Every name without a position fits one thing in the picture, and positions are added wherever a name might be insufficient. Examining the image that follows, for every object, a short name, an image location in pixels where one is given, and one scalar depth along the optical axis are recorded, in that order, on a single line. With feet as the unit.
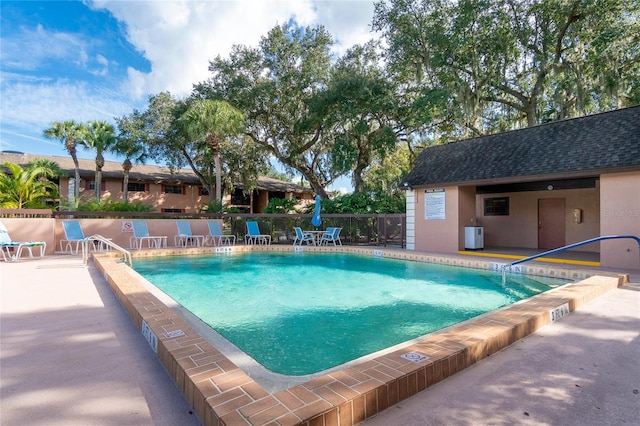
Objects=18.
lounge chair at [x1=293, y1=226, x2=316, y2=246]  45.11
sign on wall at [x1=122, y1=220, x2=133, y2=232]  40.32
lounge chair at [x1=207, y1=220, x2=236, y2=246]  45.29
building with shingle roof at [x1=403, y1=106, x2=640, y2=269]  26.13
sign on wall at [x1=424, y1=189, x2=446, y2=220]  38.01
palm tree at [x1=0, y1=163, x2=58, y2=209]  37.83
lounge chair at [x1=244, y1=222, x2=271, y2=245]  47.24
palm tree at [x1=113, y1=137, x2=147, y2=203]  77.92
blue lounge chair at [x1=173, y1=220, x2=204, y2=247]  42.83
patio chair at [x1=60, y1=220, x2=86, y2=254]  33.63
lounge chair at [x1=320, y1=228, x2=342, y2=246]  45.32
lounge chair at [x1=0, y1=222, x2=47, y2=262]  28.07
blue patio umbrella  44.96
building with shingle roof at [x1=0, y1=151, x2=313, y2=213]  84.38
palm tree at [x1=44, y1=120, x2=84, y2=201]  76.28
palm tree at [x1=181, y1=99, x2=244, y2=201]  56.18
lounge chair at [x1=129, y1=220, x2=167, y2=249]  39.42
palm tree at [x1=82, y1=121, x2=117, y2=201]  74.88
